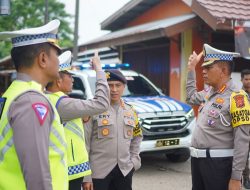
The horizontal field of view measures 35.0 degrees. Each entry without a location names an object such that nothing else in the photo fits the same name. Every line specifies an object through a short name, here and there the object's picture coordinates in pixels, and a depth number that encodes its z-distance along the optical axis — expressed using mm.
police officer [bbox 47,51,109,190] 2750
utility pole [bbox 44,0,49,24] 15656
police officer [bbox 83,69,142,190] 3480
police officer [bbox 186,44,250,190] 3176
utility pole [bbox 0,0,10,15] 4680
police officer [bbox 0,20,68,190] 1771
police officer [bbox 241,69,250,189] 6688
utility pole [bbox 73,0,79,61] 14170
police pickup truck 7039
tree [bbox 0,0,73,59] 28309
